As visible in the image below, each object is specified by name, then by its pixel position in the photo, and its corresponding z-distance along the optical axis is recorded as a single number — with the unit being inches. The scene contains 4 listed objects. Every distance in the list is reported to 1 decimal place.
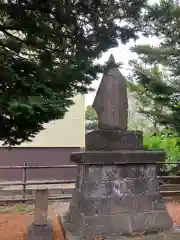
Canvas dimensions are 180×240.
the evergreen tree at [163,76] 206.7
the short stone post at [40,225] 128.9
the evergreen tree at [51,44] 104.9
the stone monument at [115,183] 120.8
